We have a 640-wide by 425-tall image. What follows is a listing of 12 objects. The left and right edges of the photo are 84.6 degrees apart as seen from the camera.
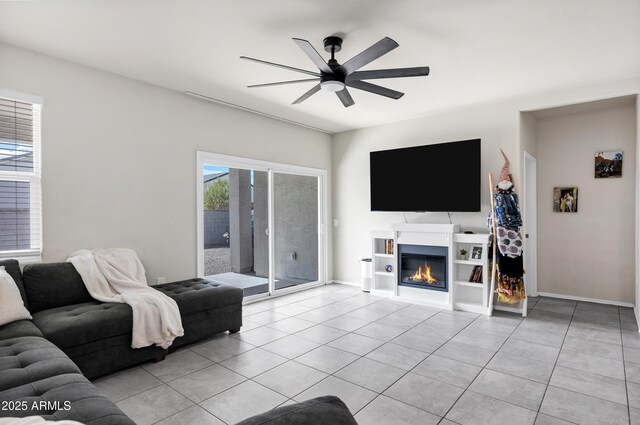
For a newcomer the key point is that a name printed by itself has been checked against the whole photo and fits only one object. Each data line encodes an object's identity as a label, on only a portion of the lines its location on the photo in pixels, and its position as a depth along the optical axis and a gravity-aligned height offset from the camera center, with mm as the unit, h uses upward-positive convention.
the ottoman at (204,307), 3363 -964
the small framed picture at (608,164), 4723 +635
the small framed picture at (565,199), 5059 +177
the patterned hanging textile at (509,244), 4234 -399
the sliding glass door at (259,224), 4676 -195
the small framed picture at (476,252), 4668 -549
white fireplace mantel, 4770 -430
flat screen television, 4711 +482
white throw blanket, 2973 -743
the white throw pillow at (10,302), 2516 -668
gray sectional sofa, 1548 -839
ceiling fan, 2471 +1118
